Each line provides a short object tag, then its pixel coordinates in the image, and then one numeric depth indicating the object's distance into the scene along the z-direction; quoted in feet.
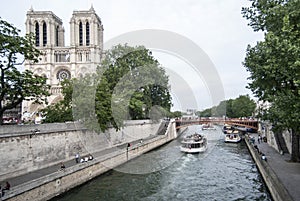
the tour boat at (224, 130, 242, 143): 153.56
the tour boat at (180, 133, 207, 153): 119.14
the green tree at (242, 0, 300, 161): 44.73
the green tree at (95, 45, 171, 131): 129.70
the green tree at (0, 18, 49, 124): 61.21
